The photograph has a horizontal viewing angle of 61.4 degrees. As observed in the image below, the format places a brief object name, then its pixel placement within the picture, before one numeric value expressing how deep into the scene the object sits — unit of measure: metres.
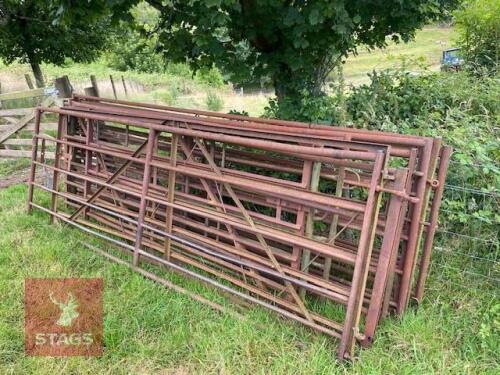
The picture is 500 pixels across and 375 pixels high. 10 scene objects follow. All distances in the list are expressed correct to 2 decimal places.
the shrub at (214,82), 21.58
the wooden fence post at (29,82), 11.36
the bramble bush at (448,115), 3.62
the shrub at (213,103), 13.21
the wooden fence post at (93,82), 9.78
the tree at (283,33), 4.22
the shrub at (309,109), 4.91
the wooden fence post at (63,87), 7.79
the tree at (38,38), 10.99
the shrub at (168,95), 16.69
